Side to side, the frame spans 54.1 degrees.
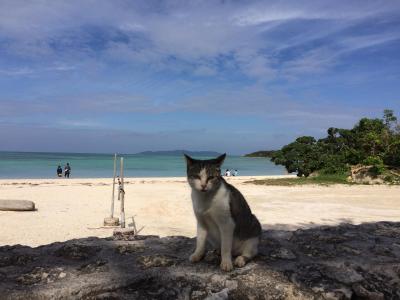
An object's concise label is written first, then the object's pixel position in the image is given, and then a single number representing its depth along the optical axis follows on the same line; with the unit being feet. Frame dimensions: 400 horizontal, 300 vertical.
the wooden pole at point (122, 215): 40.33
